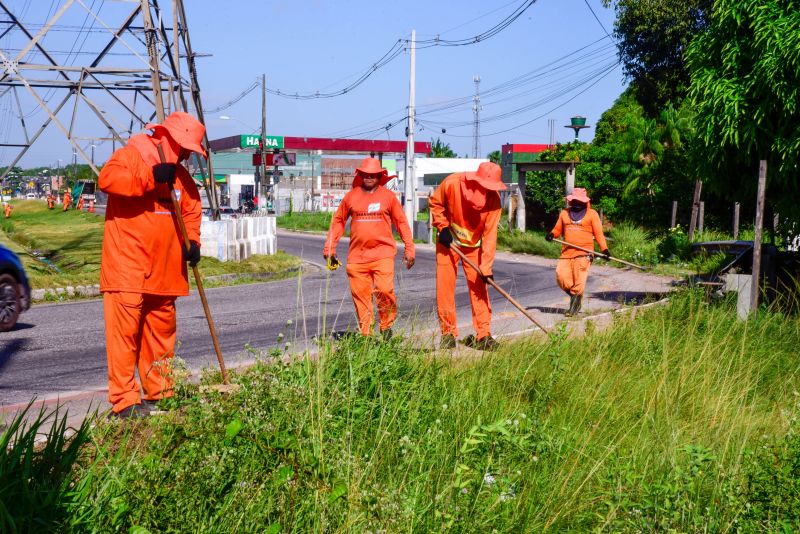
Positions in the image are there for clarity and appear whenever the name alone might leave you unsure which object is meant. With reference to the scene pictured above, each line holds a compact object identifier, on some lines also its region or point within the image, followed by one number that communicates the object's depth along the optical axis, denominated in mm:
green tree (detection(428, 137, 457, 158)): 106688
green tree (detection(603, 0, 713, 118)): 30781
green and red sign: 74431
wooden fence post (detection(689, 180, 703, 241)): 22239
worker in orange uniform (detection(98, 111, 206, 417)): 5547
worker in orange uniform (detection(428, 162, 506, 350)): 8539
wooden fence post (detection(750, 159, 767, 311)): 9359
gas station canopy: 74812
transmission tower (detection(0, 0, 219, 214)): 18578
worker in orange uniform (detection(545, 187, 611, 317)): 12125
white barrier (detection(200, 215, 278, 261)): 19875
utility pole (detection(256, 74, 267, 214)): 47812
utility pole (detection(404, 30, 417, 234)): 31719
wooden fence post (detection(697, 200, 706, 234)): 22906
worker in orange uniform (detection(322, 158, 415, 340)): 8430
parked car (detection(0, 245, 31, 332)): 10680
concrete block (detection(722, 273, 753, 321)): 9680
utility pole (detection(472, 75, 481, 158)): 103956
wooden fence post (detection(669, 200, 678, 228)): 24844
